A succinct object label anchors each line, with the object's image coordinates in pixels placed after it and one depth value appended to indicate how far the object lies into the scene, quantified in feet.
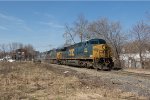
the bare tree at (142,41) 159.12
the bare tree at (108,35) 169.58
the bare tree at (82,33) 247.87
